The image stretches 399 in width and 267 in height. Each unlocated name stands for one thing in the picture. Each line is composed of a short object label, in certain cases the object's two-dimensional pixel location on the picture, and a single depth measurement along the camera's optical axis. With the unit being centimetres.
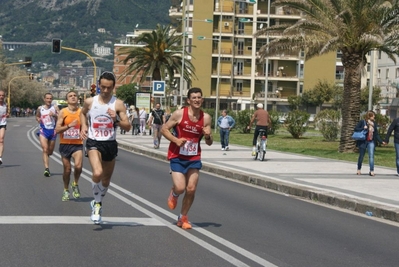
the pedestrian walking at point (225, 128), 3045
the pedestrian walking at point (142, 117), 4733
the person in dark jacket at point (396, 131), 1950
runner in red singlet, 977
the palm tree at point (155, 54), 5397
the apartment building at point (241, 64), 8506
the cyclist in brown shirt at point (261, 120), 2505
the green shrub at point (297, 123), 4399
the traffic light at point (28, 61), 6109
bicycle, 2431
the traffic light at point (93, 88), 4965
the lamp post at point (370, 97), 3648
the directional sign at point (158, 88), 4090
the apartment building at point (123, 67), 15300
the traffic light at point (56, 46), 4691
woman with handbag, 1948
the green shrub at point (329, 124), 4003
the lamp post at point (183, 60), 5437
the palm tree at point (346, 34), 2755
